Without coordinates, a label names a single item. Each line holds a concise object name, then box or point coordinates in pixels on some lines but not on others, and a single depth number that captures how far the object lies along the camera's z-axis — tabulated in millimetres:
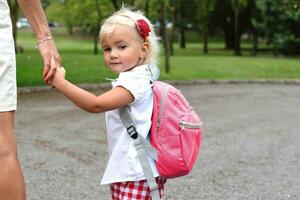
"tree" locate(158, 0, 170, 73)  16359
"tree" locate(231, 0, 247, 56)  33781
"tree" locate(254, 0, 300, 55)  29031
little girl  2453
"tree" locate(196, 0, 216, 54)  38000
